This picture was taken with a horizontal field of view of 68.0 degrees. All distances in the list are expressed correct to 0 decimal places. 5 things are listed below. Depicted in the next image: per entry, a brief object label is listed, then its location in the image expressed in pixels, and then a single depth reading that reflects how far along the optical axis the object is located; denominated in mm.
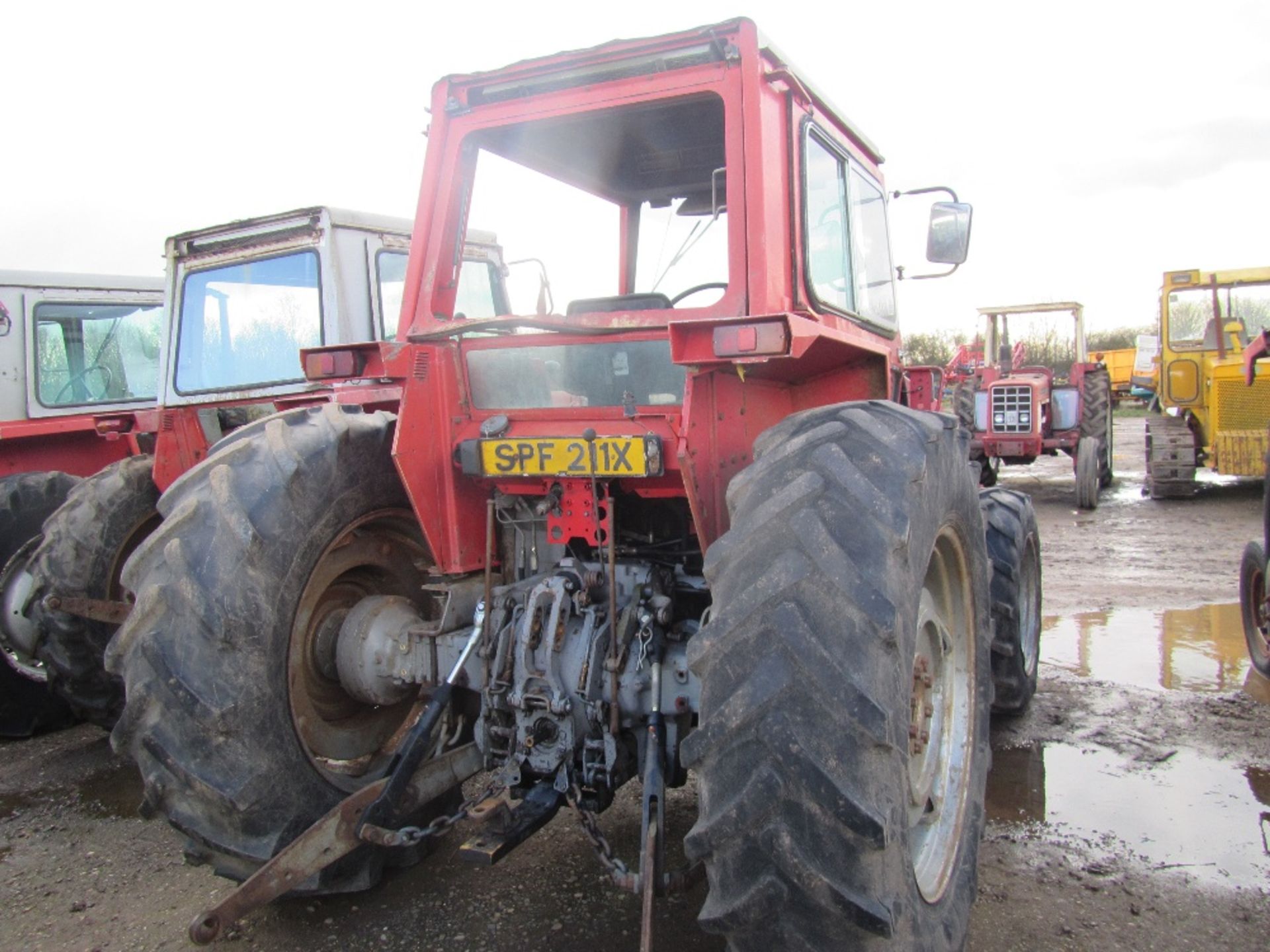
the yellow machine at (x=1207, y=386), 10578
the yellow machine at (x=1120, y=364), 30266
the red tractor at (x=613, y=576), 1839
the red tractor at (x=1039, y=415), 12469
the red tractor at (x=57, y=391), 4867
